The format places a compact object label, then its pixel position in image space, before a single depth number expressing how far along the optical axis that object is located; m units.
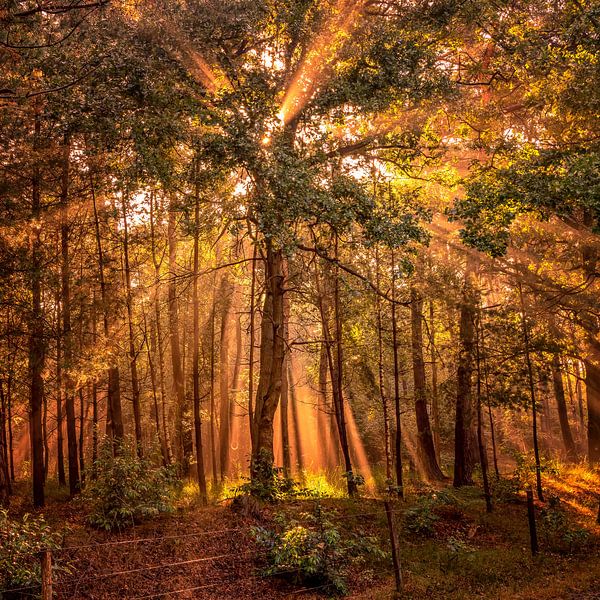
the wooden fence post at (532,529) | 12.08
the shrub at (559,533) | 12.24
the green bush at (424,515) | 12.71
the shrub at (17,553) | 7.32
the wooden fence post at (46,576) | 5.90
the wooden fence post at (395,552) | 9.28
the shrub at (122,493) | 11.14
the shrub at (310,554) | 9.34
